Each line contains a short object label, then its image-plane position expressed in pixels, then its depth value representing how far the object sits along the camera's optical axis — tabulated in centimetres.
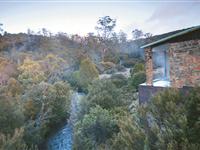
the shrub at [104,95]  1675
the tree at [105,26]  5180
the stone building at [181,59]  959
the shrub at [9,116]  1355
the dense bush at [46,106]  1697
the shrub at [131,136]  744
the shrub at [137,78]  2312
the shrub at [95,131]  1295
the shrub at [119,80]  2573
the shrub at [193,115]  634
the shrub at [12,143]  868
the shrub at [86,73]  2823
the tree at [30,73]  2539
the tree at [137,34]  5269
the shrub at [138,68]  2603
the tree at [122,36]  5254
